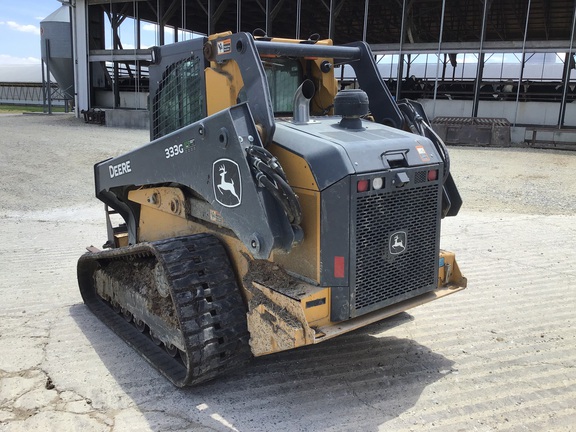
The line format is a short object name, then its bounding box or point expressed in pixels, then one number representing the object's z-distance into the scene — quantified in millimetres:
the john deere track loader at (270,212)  3143
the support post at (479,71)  22388
